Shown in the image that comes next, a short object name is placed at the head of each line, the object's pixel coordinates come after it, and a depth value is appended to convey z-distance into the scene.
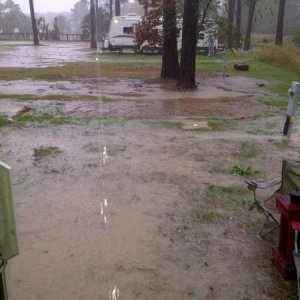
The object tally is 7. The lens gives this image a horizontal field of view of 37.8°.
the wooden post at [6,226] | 1.88
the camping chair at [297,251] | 2.98
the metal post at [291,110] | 7.79
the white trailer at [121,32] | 34.12
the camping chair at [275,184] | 3.97
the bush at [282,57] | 22.30
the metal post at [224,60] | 18.48
